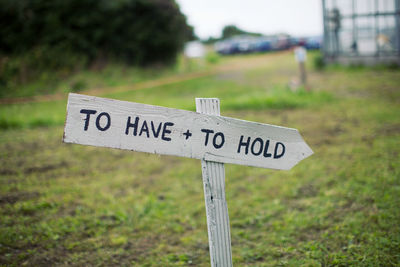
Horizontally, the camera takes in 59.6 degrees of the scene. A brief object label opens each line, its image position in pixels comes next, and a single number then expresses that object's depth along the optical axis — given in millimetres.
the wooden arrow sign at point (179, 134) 1748
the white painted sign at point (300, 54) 10277
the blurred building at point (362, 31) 13055
